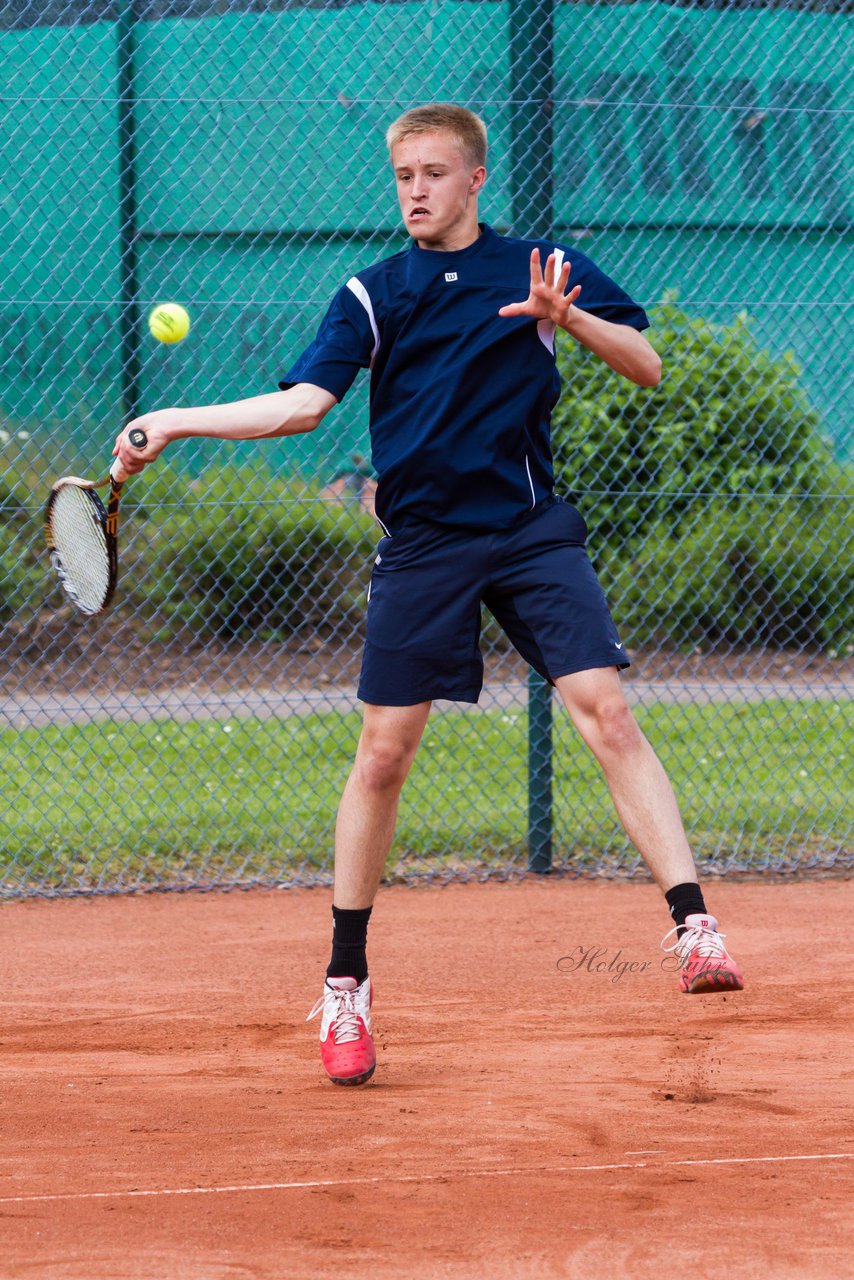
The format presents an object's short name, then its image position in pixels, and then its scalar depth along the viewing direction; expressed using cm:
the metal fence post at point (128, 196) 1373
